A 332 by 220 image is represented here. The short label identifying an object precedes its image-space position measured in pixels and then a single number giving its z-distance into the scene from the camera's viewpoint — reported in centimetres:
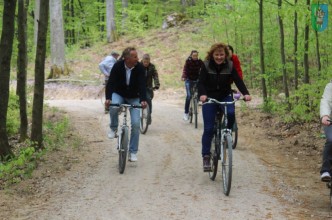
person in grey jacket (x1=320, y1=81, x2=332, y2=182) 608
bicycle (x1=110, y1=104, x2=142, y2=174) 859
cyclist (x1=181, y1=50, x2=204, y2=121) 1345
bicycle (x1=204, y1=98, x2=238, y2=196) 693
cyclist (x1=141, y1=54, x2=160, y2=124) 1274
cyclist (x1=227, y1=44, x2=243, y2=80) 1021
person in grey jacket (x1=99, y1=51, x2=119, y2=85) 1515
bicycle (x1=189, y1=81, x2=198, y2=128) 1357
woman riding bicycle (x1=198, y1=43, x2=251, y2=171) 752
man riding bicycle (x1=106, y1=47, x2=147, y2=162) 880
